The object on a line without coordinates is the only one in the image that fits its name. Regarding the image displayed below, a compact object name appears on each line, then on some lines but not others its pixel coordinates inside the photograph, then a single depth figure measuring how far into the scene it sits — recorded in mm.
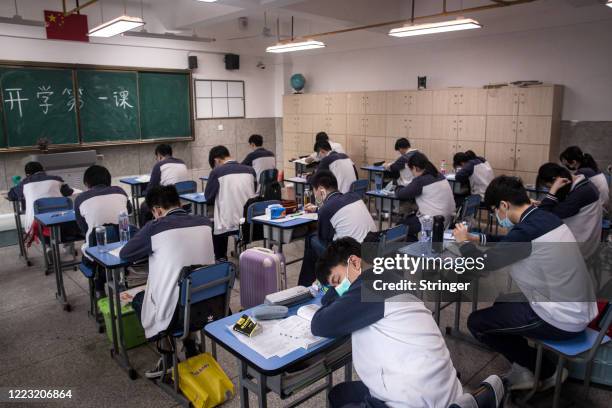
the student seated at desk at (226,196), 5520
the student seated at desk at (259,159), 7730
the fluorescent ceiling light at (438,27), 5445
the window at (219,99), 9977
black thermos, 3662
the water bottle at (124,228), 3816
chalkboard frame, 7328
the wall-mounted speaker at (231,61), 10211
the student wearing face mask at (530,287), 2736
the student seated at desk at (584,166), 5242
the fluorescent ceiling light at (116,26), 5711
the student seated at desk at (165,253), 2936
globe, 10875
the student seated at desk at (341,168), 7367
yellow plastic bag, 2947
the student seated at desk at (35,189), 5352
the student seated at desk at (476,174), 6840
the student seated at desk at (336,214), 4055
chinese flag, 6996
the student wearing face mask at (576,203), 4273
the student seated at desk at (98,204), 4129
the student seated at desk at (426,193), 5141
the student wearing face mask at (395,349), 1716
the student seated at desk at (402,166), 7758
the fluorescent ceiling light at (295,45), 7218
